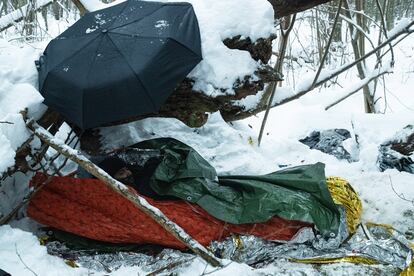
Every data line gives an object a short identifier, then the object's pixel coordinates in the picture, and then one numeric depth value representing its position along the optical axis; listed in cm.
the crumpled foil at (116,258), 231
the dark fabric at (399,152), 382
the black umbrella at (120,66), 238
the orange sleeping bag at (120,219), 242
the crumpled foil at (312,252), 235
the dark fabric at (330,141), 468
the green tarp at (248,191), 244
